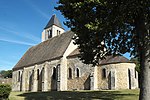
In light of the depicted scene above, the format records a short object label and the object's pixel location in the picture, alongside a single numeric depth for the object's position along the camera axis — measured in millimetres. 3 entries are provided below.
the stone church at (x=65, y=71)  28141
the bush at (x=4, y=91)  15491
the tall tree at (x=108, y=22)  9820
